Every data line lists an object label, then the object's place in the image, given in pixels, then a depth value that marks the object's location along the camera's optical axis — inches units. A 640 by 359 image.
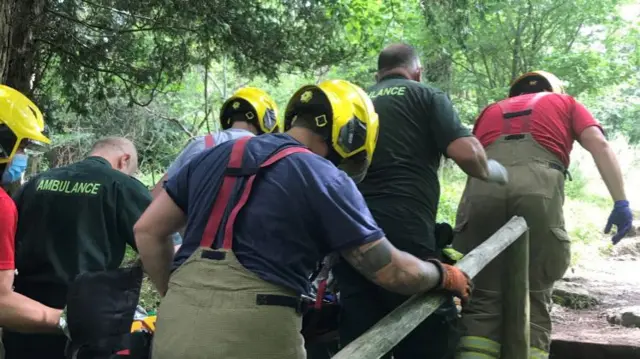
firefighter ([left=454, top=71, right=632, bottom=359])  150.4
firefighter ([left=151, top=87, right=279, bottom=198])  155.3
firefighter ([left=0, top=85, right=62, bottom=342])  89.4
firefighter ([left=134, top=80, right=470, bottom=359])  72.8
